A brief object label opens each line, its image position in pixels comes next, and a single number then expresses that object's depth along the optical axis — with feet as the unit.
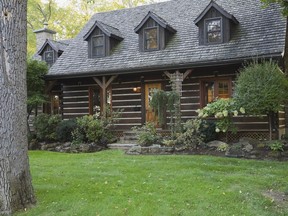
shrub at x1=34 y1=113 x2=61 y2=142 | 50.03
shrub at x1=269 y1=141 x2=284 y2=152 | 32.45
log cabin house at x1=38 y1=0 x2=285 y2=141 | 43.37
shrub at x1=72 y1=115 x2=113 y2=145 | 45.37
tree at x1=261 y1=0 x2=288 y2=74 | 33.02
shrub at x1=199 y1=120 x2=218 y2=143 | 39.22
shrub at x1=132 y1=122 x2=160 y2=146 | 39.88
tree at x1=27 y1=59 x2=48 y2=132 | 52.03
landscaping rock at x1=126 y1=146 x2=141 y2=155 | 38.19
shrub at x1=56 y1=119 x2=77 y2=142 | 47.01
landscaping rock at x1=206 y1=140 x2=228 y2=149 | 36.27
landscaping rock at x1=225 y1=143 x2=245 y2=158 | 33.68
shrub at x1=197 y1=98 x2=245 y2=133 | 36.81
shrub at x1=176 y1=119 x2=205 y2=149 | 37.37
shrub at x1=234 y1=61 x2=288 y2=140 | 34.68
